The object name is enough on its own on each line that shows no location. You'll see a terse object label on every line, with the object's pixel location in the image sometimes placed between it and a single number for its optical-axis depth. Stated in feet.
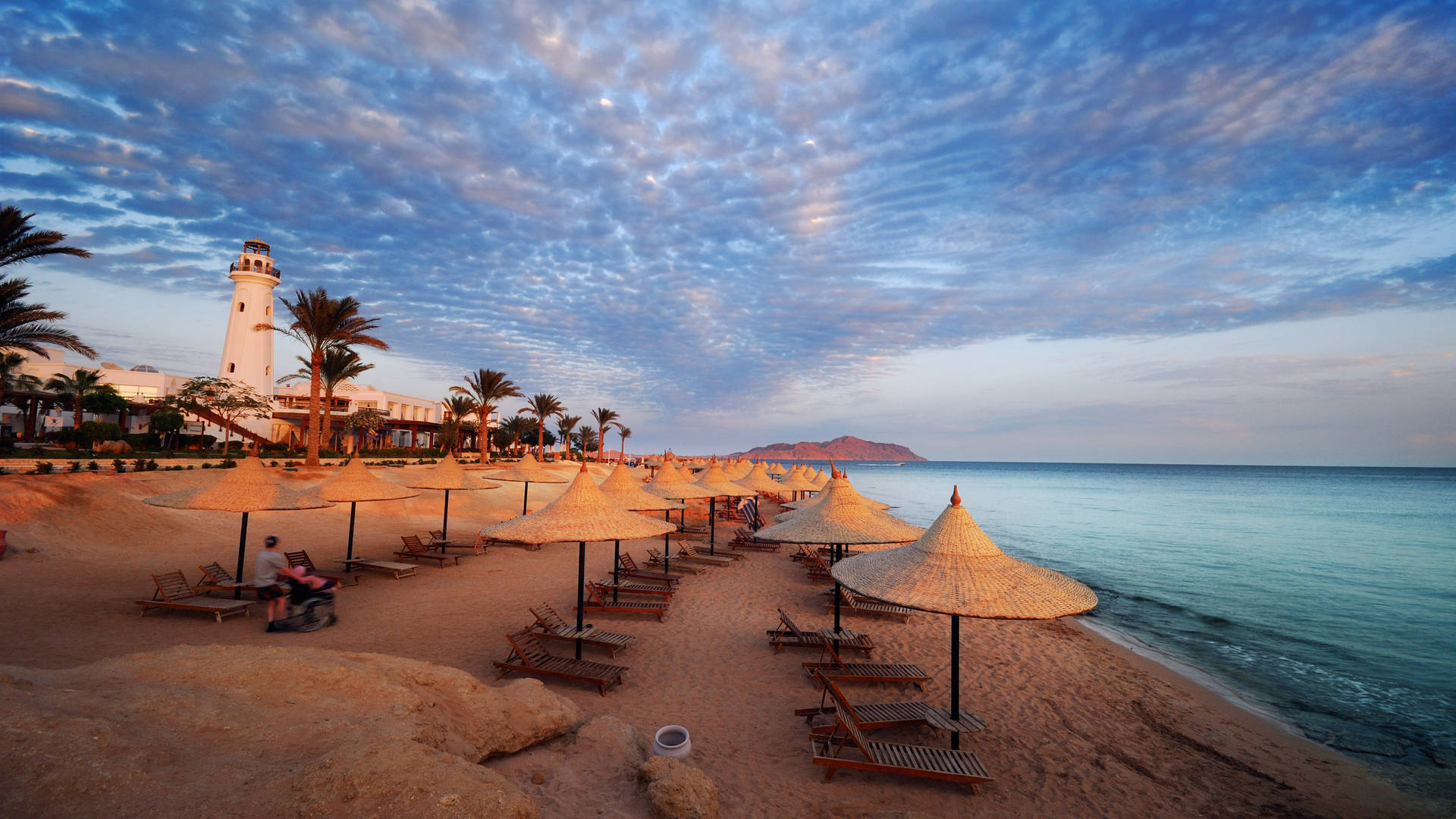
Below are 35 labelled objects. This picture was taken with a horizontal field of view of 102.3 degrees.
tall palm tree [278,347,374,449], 91.71
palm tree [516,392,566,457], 164.04
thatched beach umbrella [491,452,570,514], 62.13
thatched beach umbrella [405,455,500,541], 52.85
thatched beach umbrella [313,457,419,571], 41.86
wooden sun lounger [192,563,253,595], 32.89
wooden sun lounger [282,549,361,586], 37.21
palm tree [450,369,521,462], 127.54
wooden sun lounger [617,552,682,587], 43.83
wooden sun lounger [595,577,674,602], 39.06
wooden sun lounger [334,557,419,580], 42.63
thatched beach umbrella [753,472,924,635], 31.43
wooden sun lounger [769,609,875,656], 29.66
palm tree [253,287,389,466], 74.64
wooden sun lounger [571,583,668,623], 34.78
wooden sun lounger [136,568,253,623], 30.25
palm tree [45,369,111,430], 111.14
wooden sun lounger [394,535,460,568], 48.52
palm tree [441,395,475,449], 149.59
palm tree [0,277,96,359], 45.21
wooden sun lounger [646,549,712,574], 49.70
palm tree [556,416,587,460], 211.20
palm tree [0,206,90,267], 42.37
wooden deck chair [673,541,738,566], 54.08
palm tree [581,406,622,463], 203.41
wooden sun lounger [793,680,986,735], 19.93
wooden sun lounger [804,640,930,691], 25.26
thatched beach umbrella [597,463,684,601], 40.81
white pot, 17.52
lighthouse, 127.03
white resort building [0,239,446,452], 126.21
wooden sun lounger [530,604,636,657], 27.45
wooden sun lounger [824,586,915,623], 37.52
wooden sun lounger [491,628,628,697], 24.12
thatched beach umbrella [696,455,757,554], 60.64
